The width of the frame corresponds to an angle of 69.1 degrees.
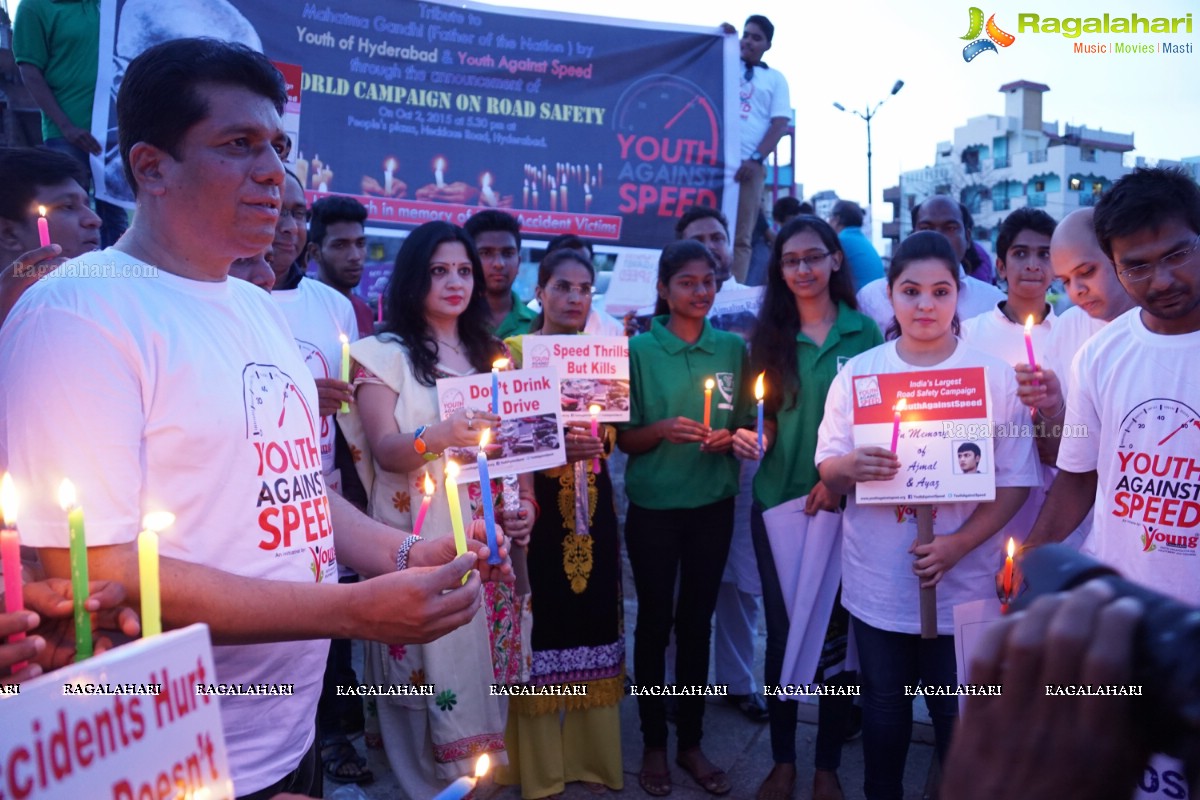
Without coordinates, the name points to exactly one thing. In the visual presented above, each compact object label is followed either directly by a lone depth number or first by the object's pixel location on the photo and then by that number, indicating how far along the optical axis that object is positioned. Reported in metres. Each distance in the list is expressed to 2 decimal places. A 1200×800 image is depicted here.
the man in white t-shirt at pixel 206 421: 1.53
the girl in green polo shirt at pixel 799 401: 3.84
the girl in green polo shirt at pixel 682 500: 4.08
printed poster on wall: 6.03
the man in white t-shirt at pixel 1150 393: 2.51
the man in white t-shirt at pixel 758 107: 8.01
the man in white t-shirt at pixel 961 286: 4.87
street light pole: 23.46
